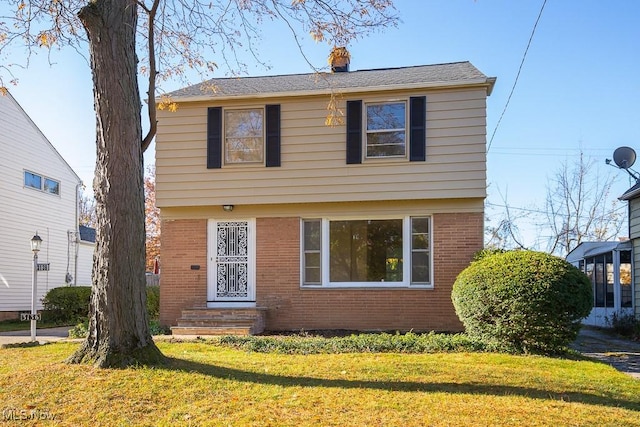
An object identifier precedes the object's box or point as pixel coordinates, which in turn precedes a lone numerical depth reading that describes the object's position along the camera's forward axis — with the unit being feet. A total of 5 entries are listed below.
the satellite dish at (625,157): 47.88
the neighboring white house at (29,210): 55.31
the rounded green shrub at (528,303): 27.07
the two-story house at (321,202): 36.73
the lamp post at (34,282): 34.12
